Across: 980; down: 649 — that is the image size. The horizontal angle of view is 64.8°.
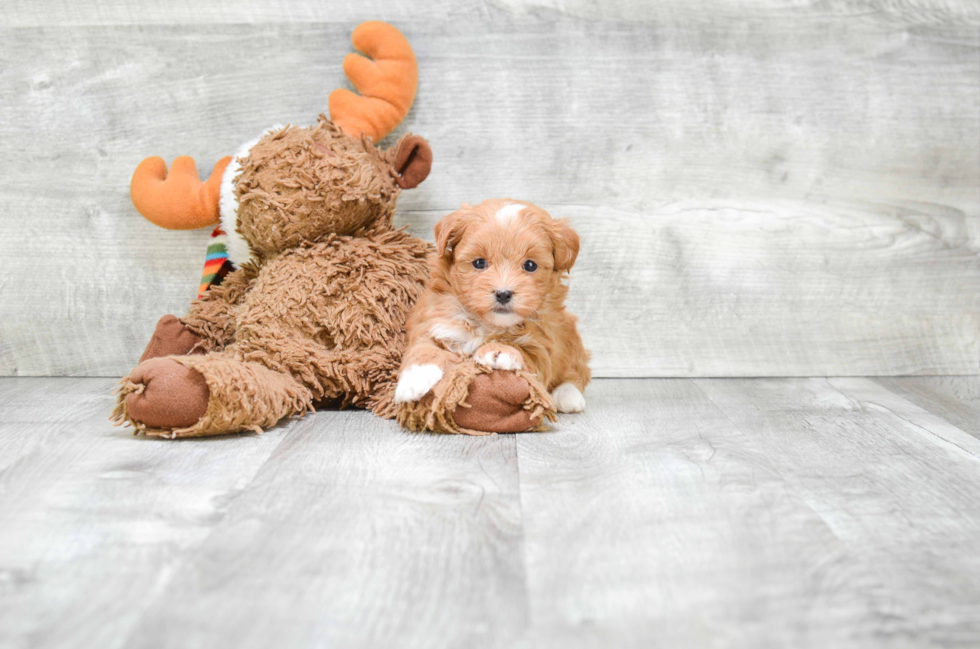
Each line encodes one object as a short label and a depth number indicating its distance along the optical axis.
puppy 1.32
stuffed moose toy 1.30
